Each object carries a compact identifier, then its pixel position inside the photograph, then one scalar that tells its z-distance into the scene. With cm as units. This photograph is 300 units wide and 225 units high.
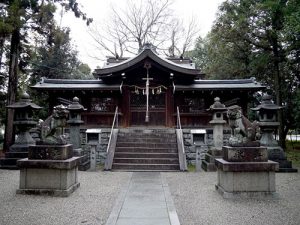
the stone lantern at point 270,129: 1202
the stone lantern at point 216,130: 1252
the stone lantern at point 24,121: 1298
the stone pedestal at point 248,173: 698
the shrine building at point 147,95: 1684
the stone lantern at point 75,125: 1327
